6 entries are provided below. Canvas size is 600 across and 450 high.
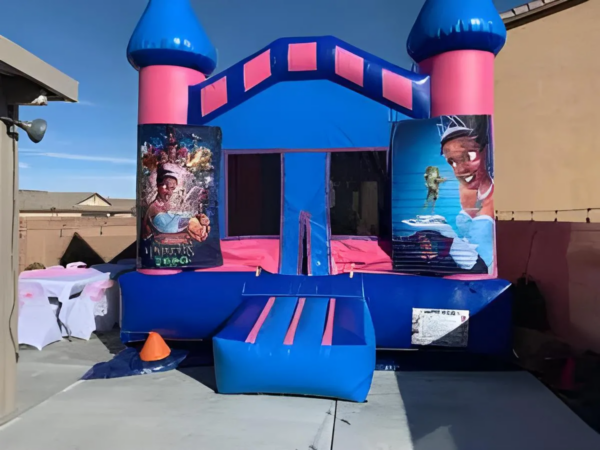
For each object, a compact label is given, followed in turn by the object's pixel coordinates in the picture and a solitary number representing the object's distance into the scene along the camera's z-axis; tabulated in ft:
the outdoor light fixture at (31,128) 11.23
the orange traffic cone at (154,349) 14.83
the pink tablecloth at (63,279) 17.80
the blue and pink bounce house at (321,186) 14.38
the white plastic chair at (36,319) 16.55
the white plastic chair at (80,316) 17.88
